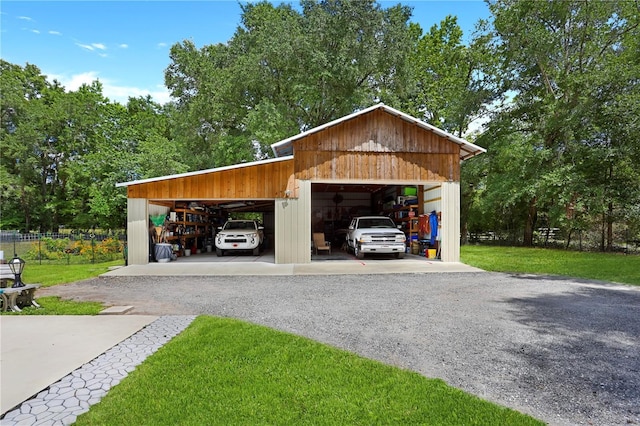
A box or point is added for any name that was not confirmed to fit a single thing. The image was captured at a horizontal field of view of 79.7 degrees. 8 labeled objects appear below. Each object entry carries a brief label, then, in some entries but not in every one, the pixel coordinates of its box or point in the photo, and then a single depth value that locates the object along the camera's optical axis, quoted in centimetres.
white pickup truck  1412
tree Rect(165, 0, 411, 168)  2328
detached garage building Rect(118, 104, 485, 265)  1323
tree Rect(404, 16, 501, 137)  2455
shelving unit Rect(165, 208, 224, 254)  1606
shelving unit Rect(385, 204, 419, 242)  1700
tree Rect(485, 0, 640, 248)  1823
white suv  1581
